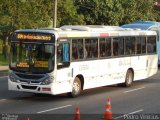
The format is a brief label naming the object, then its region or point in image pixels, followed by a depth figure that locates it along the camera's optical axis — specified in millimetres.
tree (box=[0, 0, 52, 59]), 38916
